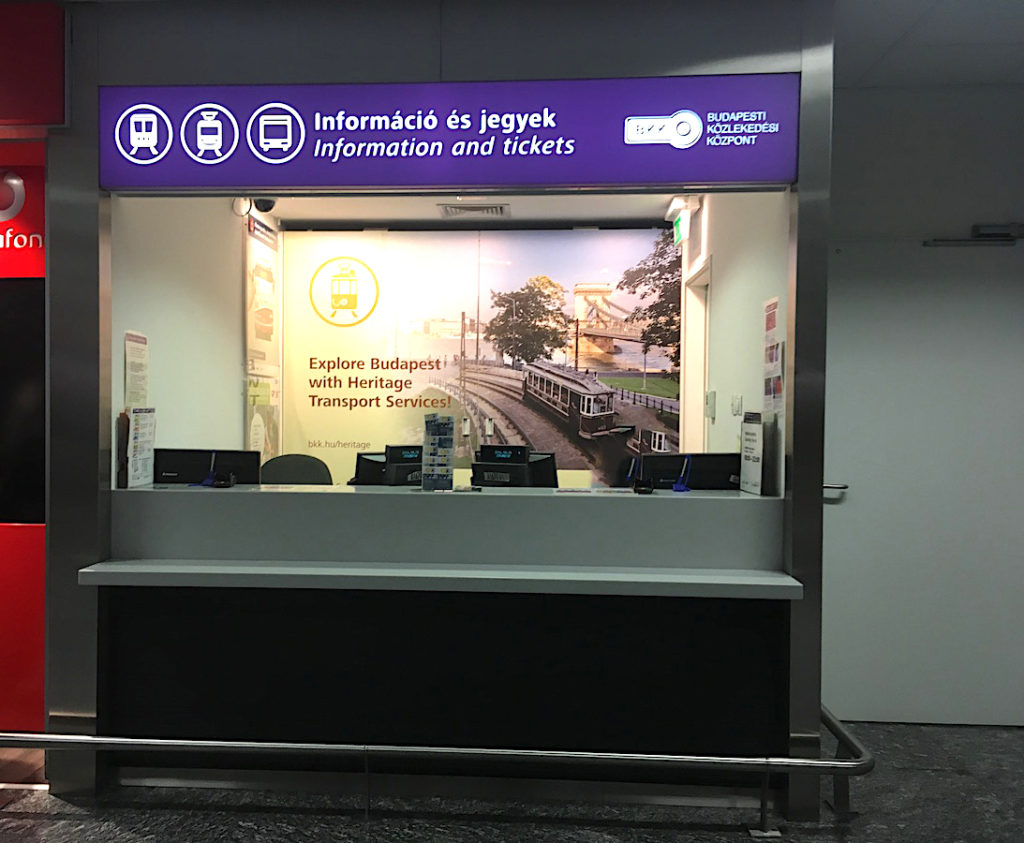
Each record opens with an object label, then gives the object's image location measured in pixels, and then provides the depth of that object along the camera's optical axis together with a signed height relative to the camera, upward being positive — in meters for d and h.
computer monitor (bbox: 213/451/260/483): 3.37 -0.28
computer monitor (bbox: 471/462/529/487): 3.37 -0.30
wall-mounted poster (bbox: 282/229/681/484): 5.67 +0.56
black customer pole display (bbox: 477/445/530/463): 3.41 -0.21
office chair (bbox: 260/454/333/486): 4.70 -0.42
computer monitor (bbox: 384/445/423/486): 3.44 -0.28
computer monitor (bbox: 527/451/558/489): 3.55 -0.30
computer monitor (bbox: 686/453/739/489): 3.23 -0.27
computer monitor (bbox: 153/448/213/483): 3.32 -0.29
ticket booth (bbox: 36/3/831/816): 2.85 -0.48
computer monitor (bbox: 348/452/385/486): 3.67 -0.33
